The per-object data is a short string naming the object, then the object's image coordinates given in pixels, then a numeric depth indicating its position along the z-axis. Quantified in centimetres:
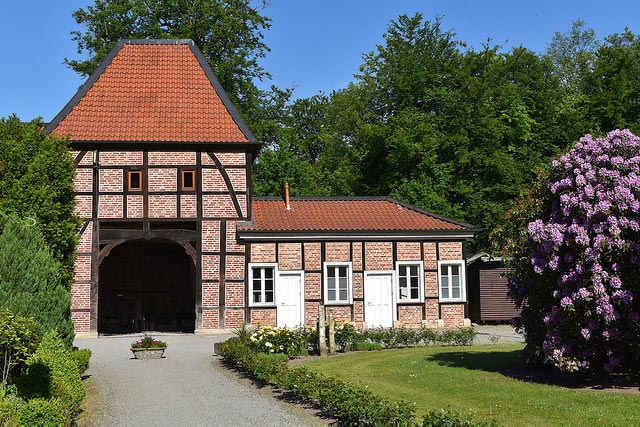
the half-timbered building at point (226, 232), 2481
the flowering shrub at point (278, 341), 1727
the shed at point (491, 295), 2925
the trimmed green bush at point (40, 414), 857
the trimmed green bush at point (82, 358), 1434
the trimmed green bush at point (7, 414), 829
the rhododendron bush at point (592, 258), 1254
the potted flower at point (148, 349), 1808
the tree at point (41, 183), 1317
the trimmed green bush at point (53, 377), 1001
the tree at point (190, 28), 3612
